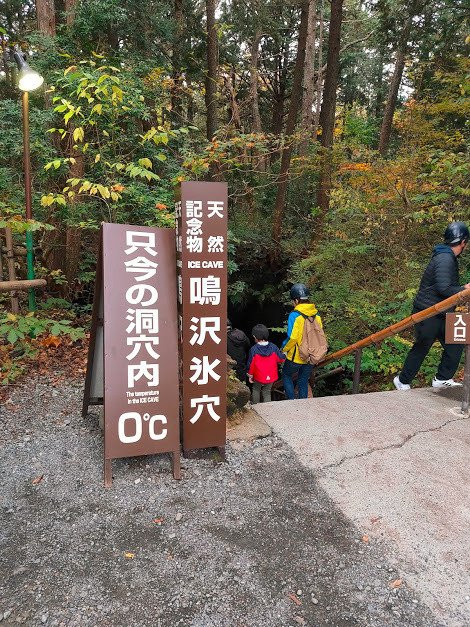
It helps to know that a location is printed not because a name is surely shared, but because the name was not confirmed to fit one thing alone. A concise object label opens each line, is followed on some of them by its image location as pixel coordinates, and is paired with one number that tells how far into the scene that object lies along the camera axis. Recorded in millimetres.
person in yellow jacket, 5305
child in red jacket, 6047
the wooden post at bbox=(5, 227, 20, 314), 5898
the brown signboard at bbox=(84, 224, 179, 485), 3025
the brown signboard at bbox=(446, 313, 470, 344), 4117
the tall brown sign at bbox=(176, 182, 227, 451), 3080
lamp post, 5422
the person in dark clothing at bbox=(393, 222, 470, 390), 4555
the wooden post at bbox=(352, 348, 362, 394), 6012
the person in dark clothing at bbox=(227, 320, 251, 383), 6977
